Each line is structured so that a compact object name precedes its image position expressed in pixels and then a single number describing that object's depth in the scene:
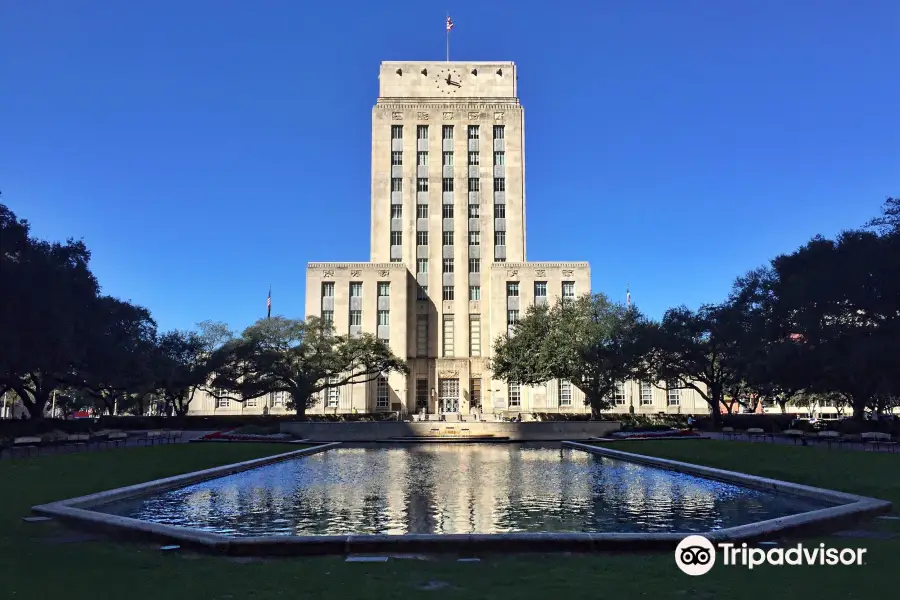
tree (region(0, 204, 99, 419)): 29.86
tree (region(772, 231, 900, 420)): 34.34
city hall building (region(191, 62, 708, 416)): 80.19
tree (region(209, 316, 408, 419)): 58.56
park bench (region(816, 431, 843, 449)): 33.88
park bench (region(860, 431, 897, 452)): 32.08
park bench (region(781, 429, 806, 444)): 35.48
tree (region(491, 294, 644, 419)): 52.50
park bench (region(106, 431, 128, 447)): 36.72
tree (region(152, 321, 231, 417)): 55.44
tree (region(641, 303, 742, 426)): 51.62
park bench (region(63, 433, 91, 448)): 33.52
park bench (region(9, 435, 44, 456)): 28.28
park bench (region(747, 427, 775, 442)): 40.48
